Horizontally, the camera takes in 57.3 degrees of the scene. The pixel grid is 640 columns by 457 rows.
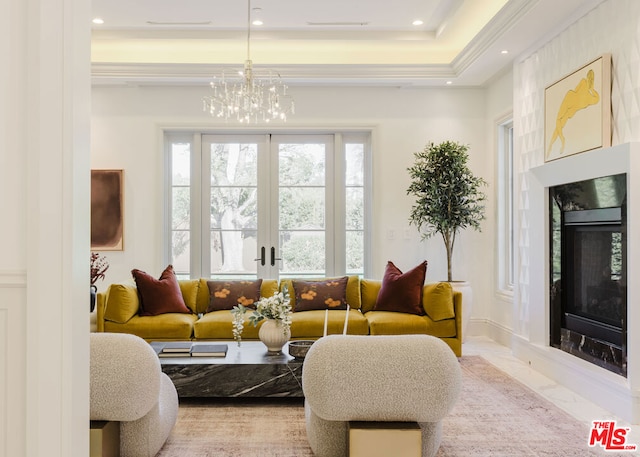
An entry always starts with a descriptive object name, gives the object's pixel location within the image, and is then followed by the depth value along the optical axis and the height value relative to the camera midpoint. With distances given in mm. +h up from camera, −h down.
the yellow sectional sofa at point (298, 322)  4652 -731
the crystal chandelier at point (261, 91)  5891 +1494
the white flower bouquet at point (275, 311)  3766 -512
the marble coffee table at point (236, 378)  3570 -895
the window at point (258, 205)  6438 +291
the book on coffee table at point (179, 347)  3756 -757
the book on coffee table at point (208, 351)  3736 -766
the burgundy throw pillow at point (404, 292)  4984 -530
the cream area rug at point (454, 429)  2877 -1086
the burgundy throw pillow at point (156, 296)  4891 -540
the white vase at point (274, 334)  3791 -671
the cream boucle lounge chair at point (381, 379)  2334 -593
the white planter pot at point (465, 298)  5625 -655
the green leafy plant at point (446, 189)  5730 +412
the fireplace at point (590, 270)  3607 -274
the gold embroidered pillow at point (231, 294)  5125 -551
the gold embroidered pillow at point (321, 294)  5121 -554
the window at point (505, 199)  6059 +331
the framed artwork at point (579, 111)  3818 +851
